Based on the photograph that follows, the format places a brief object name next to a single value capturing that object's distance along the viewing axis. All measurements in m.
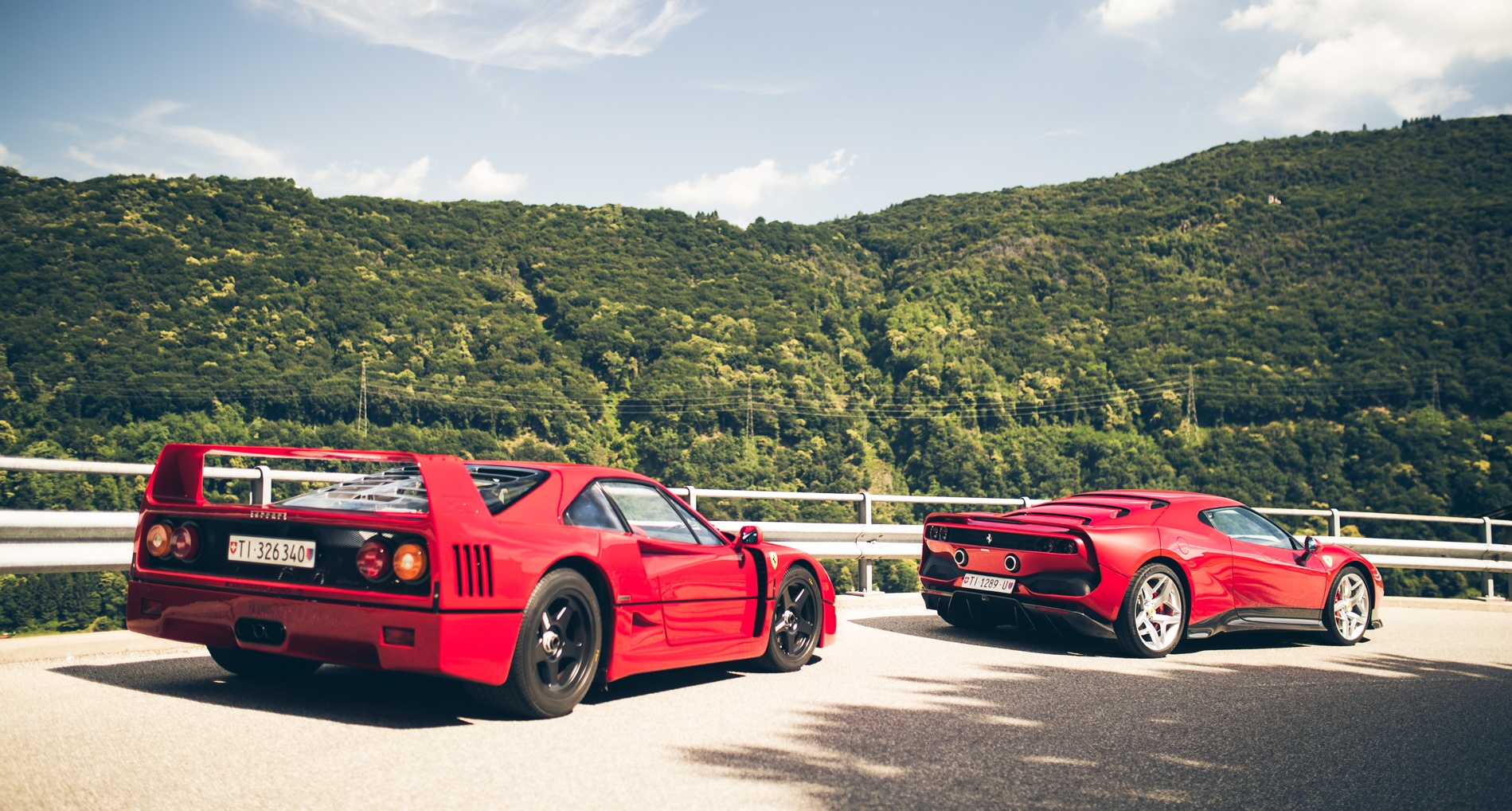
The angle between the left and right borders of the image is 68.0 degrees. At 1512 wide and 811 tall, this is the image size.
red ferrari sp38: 8.00
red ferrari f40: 4.64
